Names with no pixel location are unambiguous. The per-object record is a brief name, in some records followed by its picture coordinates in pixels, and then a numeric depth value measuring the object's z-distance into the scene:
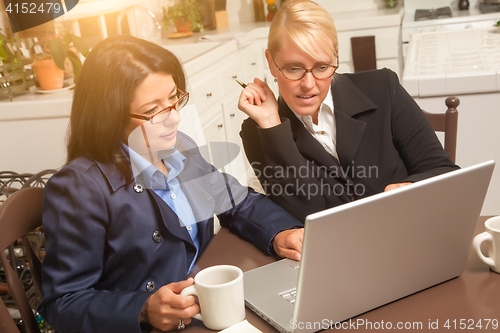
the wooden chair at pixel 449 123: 1.27
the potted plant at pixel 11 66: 1.64
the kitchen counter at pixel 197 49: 1.61
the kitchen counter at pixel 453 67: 1.73
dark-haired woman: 0.80
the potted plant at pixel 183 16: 3.16
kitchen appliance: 3.33
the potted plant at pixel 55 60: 1.71
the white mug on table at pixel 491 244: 0.73
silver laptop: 0.56
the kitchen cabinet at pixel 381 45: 3.31
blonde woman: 1.05
